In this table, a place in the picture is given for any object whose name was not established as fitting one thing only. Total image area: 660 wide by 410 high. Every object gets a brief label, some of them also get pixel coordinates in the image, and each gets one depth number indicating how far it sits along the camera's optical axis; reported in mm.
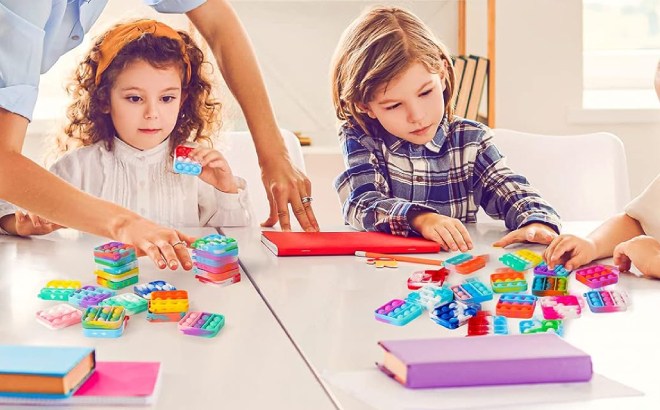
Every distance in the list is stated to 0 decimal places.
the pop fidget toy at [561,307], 1782
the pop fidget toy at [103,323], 1715
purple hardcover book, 1536
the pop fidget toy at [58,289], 1861
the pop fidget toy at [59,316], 1750
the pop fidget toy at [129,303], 1792
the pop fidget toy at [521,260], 2022
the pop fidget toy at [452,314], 1752
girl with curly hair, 2555
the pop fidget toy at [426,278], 1913
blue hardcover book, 1459
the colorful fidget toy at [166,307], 1772
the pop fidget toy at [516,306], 1784
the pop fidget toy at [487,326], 1722
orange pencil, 2068
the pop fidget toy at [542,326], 1711
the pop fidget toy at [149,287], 1855
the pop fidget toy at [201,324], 1712
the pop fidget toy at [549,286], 1887
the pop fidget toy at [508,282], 1900
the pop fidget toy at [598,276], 1922
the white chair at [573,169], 2717
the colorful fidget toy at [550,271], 1975
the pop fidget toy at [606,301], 1806
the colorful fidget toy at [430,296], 1805
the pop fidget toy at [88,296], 1826
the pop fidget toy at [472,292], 1841
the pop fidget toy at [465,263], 2010
